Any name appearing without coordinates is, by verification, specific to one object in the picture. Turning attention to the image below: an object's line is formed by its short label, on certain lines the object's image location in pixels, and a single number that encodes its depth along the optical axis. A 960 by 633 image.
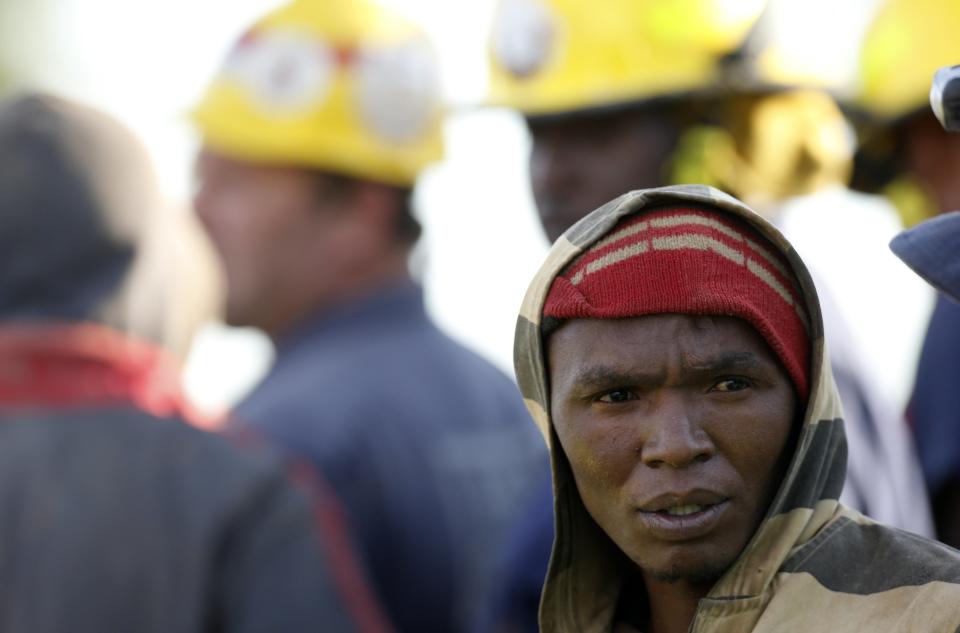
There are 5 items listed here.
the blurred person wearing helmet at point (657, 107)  10.43
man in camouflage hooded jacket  5.27
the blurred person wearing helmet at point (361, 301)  9.97
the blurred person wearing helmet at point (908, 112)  10.47
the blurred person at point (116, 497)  7.60
